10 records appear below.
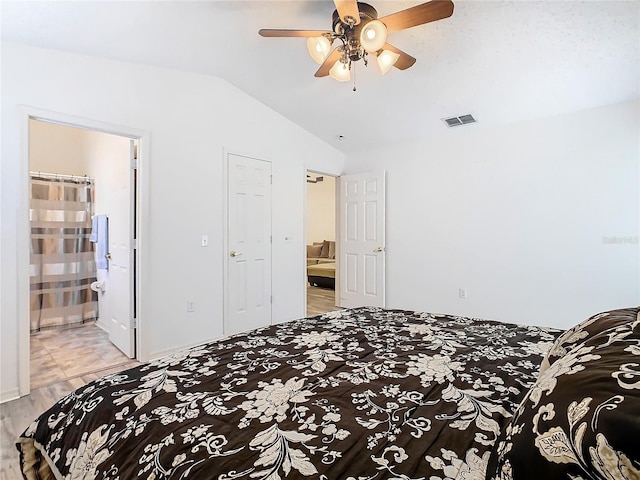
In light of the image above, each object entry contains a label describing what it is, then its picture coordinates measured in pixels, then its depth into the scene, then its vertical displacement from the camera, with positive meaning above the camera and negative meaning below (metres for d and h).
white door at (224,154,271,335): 3.72 -0.11
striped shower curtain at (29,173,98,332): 4.11 -0.24
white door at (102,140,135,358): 3.17 -0.25
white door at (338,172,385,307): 4.78 -0.06
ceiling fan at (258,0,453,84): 1.91 +1.26
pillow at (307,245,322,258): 8.24 -0.38
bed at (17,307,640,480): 0.58 -0.50
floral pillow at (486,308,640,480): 0.47 -0.30
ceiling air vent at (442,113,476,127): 3.77 +1.32
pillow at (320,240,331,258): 8.10 -0.35
